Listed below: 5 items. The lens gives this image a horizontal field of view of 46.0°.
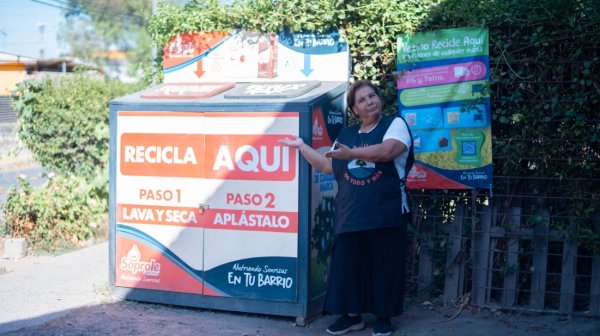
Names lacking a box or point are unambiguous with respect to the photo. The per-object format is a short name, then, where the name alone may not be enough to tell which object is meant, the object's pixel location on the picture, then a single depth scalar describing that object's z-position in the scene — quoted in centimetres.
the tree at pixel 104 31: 4534
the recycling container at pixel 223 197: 547
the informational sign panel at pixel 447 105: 561
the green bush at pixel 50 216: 821
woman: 497
